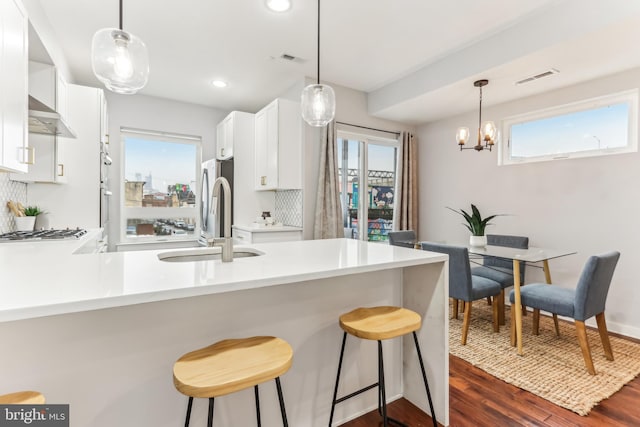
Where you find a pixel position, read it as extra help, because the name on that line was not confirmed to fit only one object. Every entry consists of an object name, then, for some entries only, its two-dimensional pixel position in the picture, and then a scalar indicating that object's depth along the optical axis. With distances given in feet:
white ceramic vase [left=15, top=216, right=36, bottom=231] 8.60
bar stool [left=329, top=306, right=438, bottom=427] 4.61
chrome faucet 4.62
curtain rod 13.53
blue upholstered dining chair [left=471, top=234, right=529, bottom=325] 10.21
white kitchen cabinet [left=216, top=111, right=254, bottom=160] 13.78
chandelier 9.98
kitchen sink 5.91
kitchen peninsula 3.44
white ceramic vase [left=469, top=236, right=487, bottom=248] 10.43
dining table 8.30
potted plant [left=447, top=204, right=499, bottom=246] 10.41
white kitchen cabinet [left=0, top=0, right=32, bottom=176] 4.96
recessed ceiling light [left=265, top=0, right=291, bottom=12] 7.84
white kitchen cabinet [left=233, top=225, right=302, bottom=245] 11.69
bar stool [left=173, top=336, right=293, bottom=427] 3.17
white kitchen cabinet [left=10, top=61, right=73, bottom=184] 8.00
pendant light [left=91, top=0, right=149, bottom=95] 4.75
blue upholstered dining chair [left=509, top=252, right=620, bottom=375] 7.22
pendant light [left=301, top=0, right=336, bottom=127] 6.88
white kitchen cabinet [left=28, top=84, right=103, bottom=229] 9.95
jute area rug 6.63
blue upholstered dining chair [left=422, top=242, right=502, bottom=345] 8.76
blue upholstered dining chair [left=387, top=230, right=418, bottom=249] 12.37
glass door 14.39
